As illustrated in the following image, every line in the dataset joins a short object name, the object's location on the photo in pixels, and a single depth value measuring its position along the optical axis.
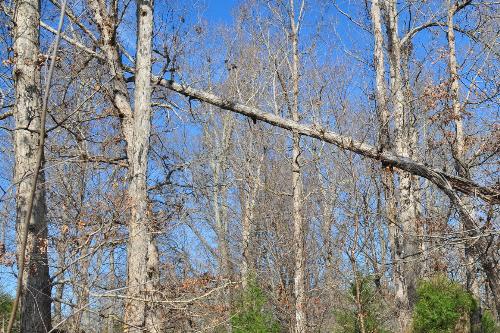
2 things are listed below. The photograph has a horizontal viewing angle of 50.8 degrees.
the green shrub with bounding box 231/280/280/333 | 12.59
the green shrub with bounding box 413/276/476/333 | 10.16
